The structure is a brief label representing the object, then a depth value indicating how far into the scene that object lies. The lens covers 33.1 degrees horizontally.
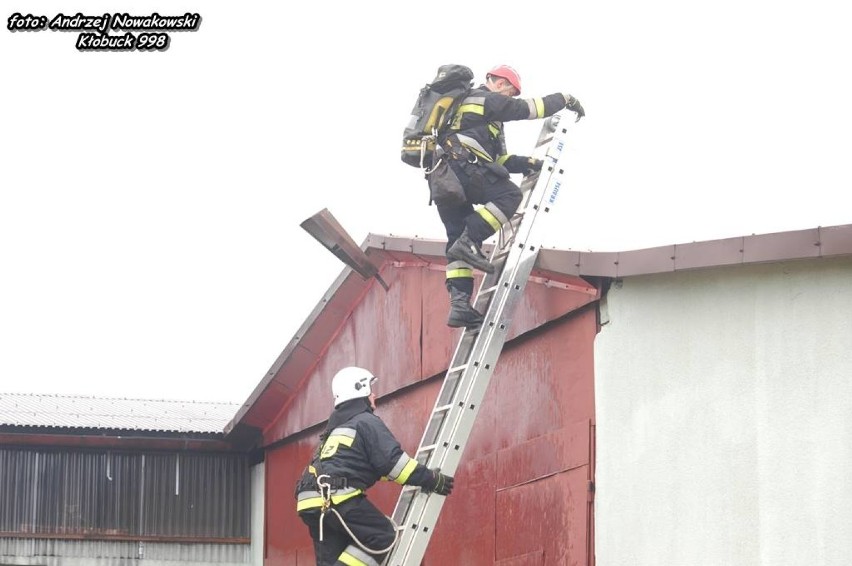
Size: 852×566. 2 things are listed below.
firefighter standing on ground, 9.03
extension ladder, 9.05
